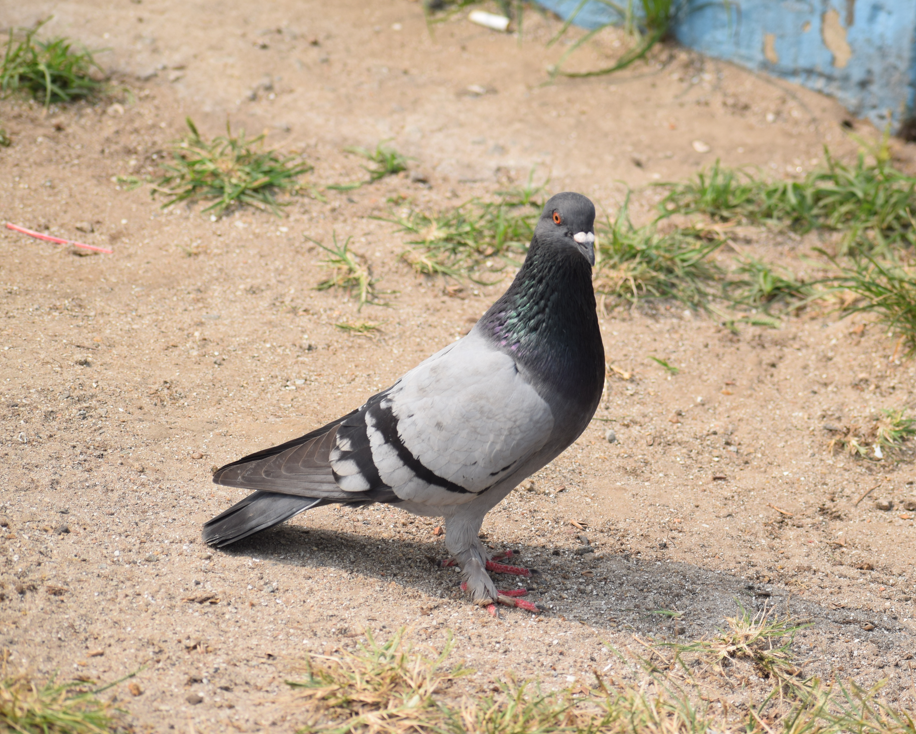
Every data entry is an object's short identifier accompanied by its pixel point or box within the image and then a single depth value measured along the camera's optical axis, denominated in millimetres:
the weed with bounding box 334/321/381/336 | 9320
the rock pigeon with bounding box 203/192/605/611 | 5898
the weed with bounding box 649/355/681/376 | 9375
